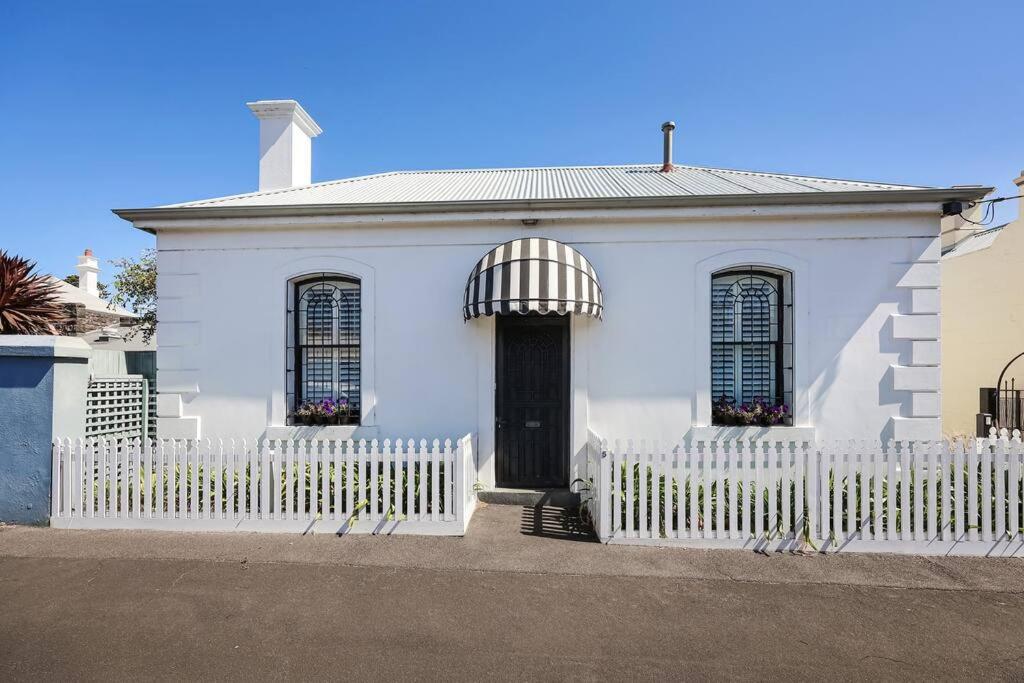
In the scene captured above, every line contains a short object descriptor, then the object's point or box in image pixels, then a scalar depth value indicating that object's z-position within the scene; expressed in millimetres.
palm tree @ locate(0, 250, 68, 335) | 7637
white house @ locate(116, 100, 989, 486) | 6836
